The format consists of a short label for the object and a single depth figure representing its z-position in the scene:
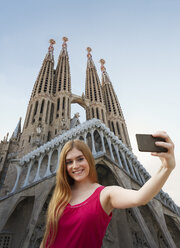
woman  1.23
